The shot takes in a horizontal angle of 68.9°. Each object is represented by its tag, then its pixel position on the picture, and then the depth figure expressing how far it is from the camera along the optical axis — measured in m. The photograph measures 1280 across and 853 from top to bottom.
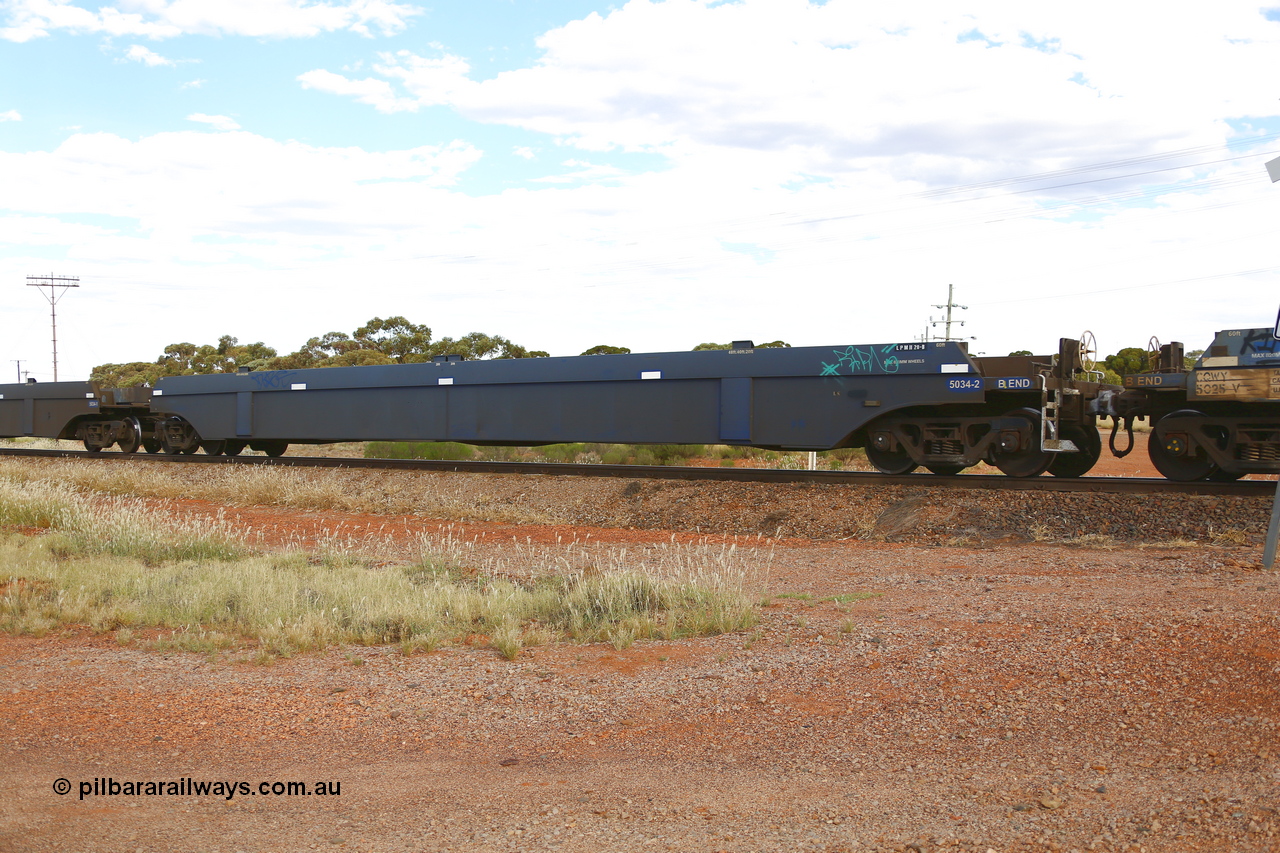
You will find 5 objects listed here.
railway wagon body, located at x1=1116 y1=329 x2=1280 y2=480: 12.41
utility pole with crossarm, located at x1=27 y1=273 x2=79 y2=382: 73.31
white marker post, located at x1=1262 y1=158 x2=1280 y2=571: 8.46
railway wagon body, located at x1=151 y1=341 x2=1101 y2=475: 14.52
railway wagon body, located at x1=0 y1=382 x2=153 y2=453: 25.59
